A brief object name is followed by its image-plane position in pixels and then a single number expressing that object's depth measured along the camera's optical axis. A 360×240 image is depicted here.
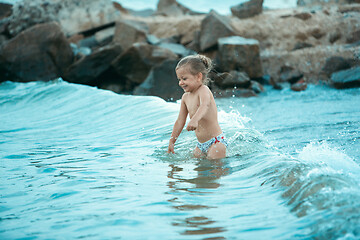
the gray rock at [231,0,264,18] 19.73
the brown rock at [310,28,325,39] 17.97
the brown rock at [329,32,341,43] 17.41
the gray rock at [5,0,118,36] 17.70
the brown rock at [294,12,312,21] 19.02
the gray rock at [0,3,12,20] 19.20
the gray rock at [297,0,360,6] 21.63
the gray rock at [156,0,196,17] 26.18
